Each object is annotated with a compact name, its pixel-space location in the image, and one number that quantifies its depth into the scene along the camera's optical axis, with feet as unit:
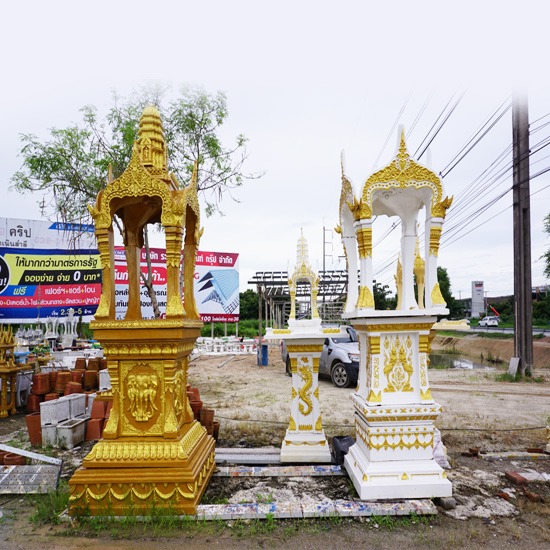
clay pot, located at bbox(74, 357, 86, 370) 30.91
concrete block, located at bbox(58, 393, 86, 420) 20.66
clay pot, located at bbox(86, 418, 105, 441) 19.75
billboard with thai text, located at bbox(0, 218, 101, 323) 53.57
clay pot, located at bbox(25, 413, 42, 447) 19.19
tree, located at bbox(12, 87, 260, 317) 28.27
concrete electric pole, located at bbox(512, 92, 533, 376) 40.45
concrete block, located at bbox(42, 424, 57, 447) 18.62
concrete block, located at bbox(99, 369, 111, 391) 26.06
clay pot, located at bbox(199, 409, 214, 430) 18.67
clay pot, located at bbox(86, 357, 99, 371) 29.71
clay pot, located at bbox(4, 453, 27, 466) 15.53
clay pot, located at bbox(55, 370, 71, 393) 26.00
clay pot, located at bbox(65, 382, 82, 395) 23.74
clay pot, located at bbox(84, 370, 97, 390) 27.35
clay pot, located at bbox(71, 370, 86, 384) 26.23
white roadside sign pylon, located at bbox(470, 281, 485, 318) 231.09
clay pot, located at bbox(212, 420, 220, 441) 18.94
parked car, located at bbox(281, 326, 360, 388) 34.58
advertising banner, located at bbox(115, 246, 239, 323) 62.90
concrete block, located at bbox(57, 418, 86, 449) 18.47
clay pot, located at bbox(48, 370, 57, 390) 26.37
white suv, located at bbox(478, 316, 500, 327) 142.55
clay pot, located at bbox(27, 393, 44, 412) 25.84
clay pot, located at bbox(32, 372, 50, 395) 25.66
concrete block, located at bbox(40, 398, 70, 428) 19.15
